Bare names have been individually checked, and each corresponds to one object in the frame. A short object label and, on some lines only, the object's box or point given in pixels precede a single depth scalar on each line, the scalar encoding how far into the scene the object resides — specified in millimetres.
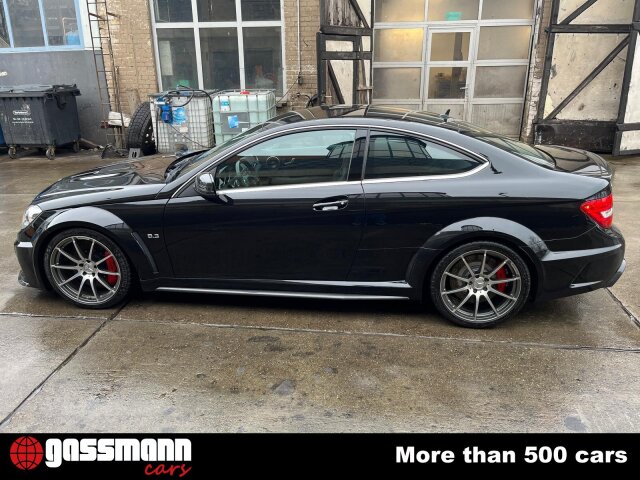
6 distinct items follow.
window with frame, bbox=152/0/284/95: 9477
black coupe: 3381
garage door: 9664
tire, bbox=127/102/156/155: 9219
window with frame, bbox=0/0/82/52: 9836
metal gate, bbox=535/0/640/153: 8500
